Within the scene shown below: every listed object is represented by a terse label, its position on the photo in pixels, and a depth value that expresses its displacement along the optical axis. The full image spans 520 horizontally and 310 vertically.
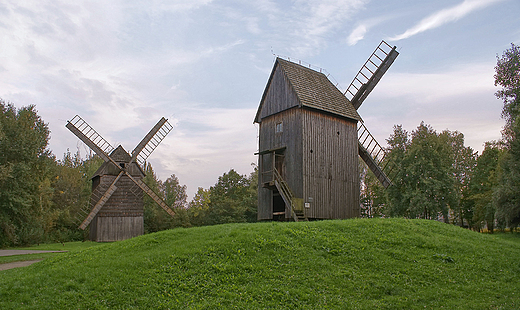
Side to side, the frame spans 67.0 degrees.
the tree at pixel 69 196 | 46.27
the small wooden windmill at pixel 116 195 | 35.28
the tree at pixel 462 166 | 47.28
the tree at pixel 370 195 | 50.87
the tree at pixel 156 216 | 53.56
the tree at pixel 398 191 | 36.19
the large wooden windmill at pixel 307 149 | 24.86
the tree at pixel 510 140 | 33.22
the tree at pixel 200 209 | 58.41
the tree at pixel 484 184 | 42.51
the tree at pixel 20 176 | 32.00
